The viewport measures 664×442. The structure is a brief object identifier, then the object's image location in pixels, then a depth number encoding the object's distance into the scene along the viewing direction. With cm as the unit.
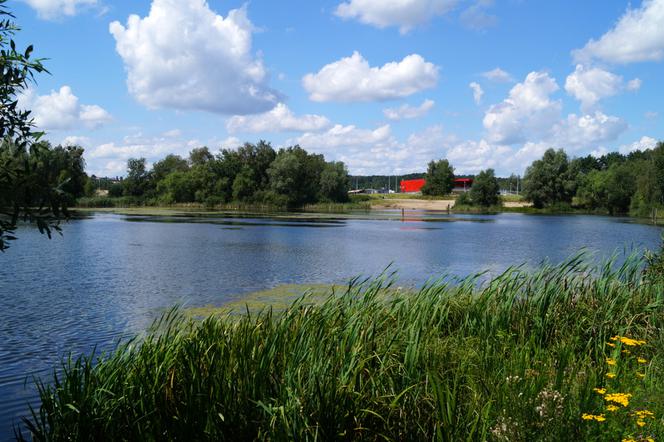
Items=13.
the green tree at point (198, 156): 15375
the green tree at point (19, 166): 347
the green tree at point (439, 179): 14388
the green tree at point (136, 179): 13250
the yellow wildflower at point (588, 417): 420
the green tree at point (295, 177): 11112
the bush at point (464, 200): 11656
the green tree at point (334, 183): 12125
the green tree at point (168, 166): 13975
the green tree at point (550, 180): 10844
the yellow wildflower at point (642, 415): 439
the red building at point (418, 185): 16262
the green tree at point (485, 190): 11431
